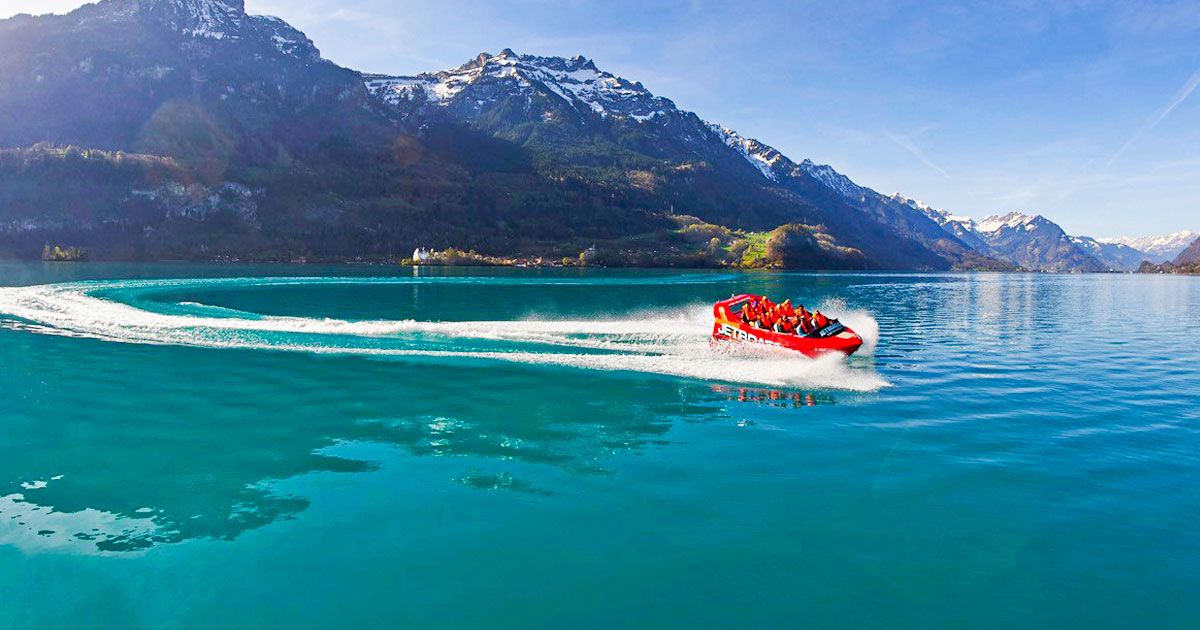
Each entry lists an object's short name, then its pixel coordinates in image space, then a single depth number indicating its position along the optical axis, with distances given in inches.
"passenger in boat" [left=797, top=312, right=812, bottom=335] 1384.1
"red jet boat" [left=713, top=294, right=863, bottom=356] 1359.5
